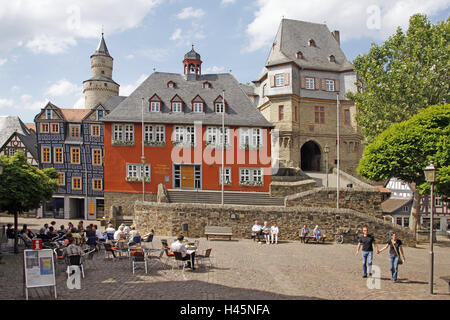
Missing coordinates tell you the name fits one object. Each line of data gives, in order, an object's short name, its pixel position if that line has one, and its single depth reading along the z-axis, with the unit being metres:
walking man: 11.35
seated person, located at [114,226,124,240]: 15.15
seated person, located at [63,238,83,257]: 11.36
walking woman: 11.06
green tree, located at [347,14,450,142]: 26.56
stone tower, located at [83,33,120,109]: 57.03
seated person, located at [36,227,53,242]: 15.49
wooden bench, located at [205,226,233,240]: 19.55
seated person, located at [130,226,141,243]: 14.92
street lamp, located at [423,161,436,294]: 10.74
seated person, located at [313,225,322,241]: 19.66
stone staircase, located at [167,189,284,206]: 25.84
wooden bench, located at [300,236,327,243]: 19.81
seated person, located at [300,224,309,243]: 19.67
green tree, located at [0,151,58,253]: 14.76
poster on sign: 8.98
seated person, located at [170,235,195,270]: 11.90
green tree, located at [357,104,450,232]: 20.54
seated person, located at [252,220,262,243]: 19.19
